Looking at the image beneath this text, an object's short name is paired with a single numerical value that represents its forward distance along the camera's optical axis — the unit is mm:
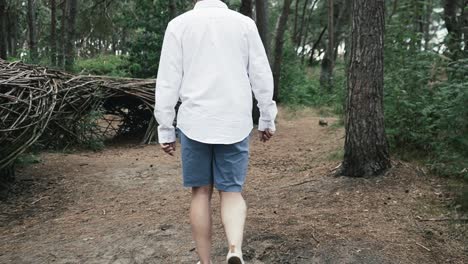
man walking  2758
